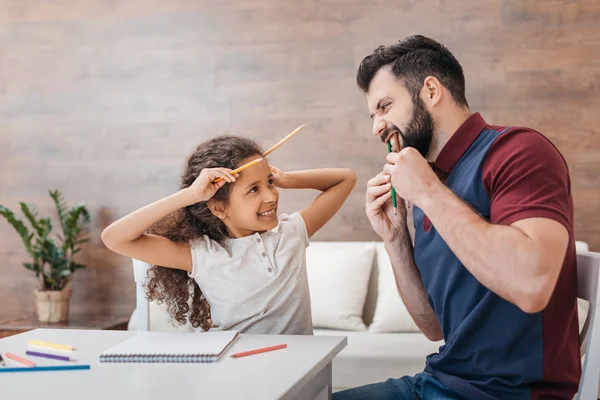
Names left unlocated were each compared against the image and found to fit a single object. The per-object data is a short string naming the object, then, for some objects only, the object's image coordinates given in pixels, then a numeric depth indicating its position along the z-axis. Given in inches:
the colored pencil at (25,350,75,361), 57.4
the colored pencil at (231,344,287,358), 56.6
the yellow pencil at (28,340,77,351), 60.2
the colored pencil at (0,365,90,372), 53.4
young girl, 76.7
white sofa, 112.5
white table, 46.2
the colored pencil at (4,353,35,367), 55.5
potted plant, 154.1
